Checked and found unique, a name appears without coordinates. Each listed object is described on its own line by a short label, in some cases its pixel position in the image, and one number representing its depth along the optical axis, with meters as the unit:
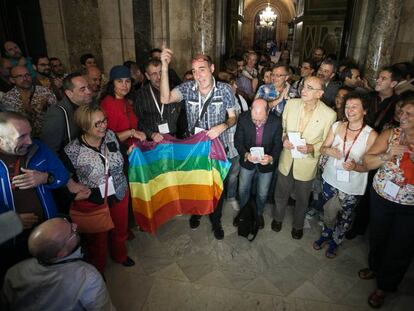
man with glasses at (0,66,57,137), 3.81
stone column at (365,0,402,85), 5.86
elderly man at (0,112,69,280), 2.15
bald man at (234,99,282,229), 3.55
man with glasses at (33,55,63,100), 5.37
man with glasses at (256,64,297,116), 4.11
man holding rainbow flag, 3.53
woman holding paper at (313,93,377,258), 3.11
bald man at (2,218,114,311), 1.74
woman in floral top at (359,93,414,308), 2.62
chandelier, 25.10
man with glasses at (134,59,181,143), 3.87
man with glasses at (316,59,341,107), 4.77
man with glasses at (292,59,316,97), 5.87
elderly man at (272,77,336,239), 3.44
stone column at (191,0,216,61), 6.41
